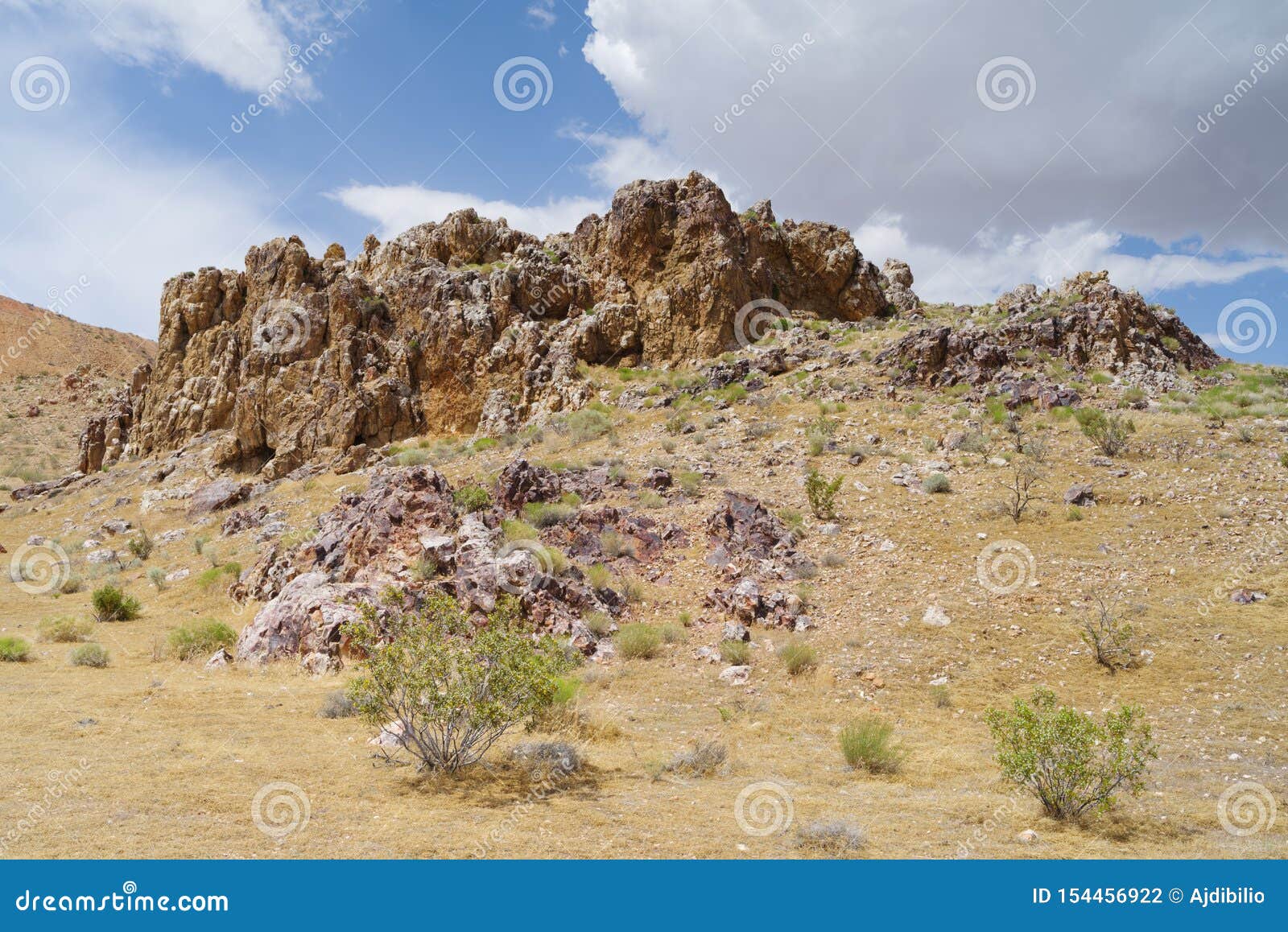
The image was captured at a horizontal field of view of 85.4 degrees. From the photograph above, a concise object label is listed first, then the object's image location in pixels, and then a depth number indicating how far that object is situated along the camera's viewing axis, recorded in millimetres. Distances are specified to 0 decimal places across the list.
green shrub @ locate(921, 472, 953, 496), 15734
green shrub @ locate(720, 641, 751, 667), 10969
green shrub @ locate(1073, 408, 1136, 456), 16125
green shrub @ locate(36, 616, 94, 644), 13758
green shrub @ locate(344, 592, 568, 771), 6871
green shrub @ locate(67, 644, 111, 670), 11688
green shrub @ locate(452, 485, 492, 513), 15422
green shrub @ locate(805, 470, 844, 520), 15219
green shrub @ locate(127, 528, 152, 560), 22969
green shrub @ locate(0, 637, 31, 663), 11930
